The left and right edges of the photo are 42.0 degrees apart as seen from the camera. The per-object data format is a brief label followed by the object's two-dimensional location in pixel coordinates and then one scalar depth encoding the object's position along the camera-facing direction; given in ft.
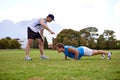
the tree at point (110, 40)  139.25
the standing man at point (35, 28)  18.53
